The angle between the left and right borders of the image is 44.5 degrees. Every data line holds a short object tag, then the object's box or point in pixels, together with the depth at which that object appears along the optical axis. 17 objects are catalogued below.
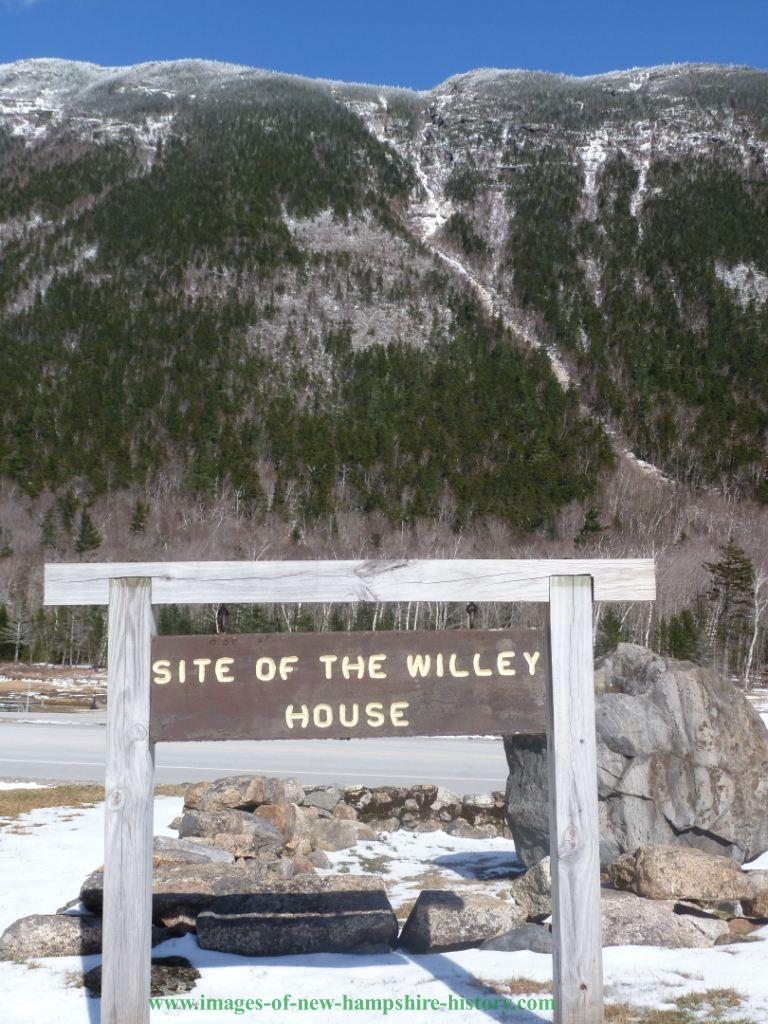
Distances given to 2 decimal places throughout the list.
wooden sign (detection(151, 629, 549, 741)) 4.61
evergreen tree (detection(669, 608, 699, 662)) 46.84
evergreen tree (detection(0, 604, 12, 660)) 56.25
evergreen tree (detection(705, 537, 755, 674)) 53.03
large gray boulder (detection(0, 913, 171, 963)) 6.09
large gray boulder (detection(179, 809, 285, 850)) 10.37
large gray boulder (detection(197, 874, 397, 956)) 6.36
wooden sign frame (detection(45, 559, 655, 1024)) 4.52
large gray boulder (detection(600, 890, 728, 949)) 6.24
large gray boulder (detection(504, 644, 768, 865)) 9.12
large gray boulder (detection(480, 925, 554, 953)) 6.24
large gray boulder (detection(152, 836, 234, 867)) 8.45
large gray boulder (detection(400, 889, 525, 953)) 6.47
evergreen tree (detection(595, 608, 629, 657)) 47.41
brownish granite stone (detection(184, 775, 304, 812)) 11.66
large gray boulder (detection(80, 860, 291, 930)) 6.98
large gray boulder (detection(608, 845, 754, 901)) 7.36
